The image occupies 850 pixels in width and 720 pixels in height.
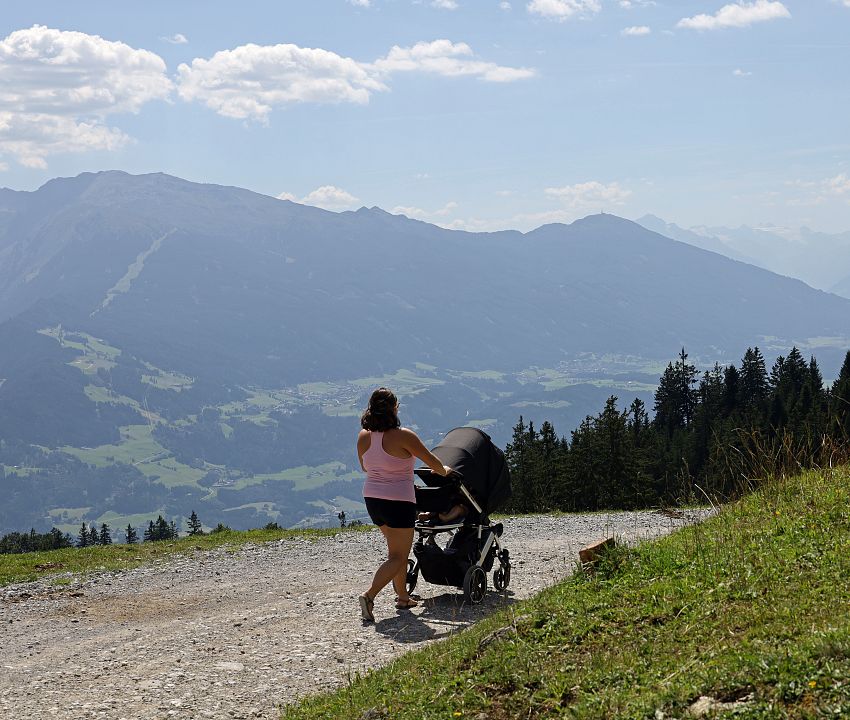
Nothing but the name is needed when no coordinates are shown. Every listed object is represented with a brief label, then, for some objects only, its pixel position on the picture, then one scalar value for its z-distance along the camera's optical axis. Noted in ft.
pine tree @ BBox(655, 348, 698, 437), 328.08
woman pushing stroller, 39.65
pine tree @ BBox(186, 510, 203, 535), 251.09
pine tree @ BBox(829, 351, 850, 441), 194.98
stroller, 43.29
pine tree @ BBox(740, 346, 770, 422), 291.38
